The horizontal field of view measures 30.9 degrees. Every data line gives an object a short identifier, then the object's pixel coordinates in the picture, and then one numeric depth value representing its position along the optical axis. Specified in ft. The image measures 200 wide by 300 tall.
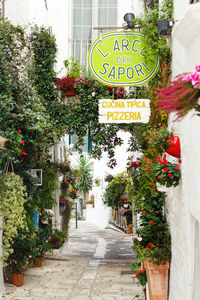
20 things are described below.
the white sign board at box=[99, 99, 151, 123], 18.94
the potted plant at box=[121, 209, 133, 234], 52.90
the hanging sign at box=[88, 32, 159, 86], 19.80
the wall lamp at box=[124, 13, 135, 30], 20.99
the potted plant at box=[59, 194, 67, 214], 43.22
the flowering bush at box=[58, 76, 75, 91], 30.58
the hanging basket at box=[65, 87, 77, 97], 30.60
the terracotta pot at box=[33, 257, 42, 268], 32.55
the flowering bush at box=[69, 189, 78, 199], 47.67
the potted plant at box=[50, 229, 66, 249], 37.92
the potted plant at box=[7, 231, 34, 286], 25.43
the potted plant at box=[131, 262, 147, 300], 21.58
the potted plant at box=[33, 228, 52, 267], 31.36
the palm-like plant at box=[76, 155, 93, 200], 111.34
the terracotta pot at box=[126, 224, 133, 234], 59.70
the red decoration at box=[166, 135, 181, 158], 15.71
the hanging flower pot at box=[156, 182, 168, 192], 17.16
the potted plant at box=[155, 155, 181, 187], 15.55
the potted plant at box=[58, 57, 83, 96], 30.60
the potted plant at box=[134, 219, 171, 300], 18.99
